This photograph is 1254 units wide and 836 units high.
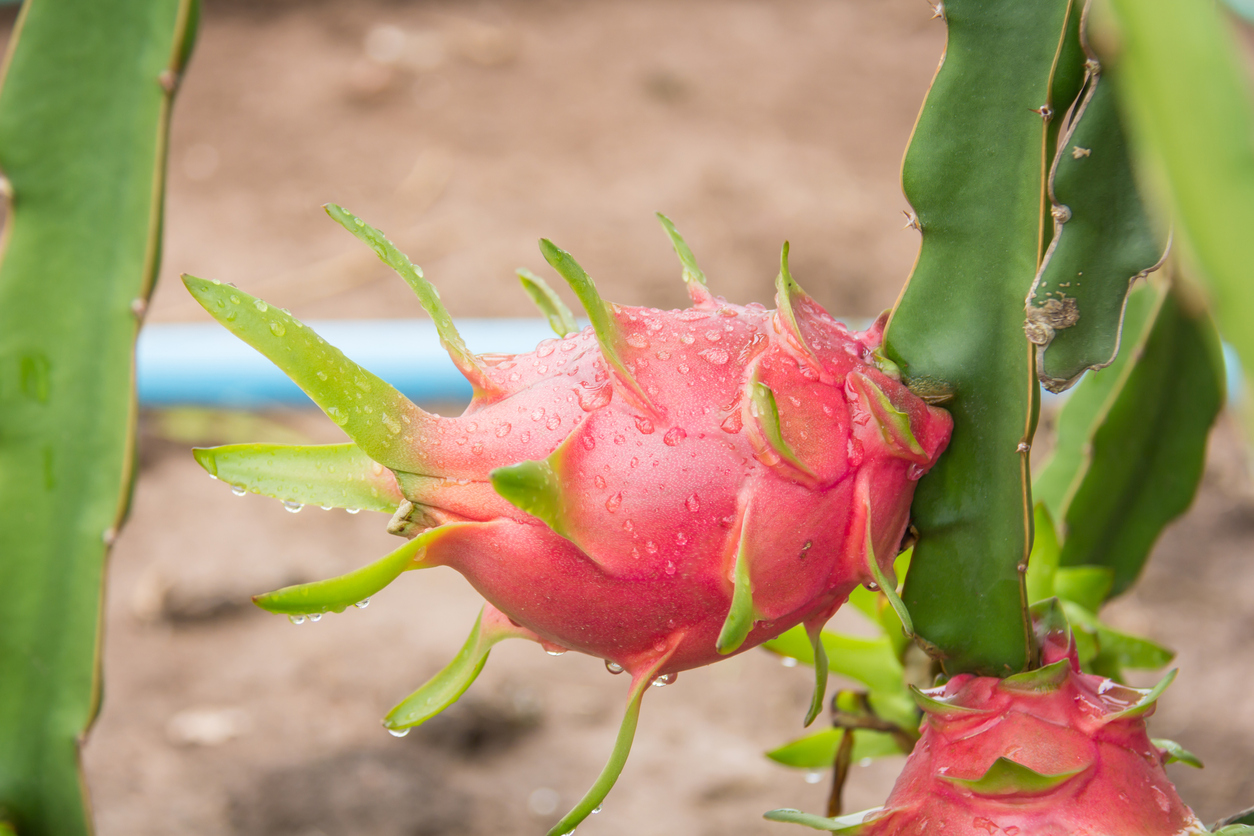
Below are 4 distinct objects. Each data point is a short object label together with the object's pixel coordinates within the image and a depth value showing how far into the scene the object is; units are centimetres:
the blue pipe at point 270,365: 406
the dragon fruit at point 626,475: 138
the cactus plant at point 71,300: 151
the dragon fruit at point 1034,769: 140
